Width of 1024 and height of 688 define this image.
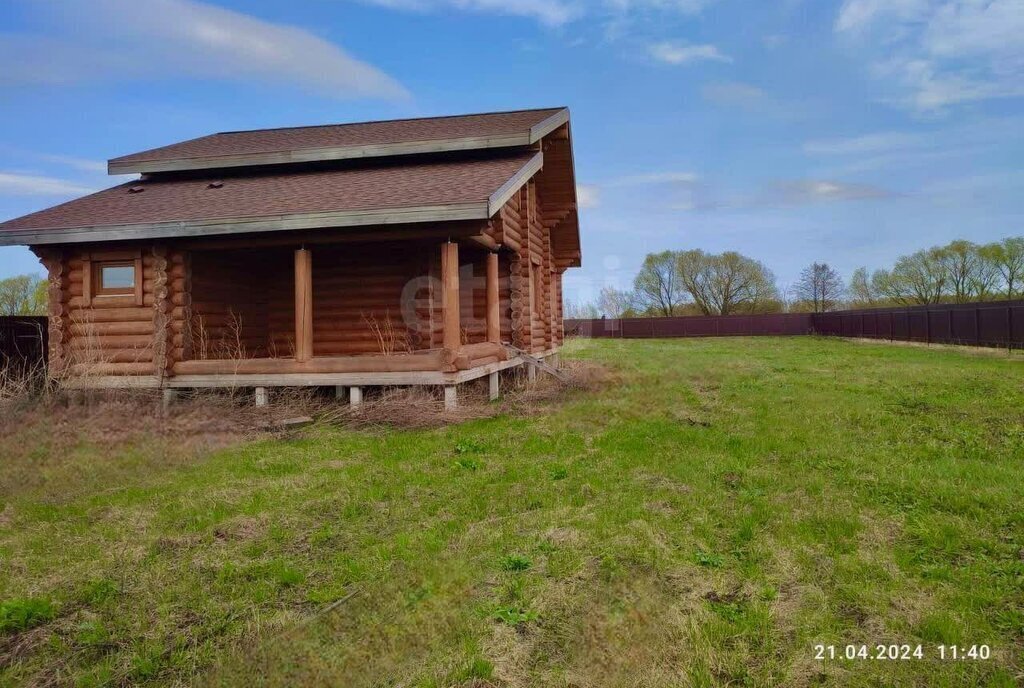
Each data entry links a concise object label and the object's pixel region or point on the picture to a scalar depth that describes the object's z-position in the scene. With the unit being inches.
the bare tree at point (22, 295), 1622.4
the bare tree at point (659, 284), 2551.7
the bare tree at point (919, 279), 2134.6
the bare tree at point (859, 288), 2573.8
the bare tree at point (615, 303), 2682.1
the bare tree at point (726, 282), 2342.5
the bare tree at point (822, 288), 2610.7
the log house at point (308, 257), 437.1
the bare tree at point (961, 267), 2078.0
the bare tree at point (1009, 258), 2018.9
